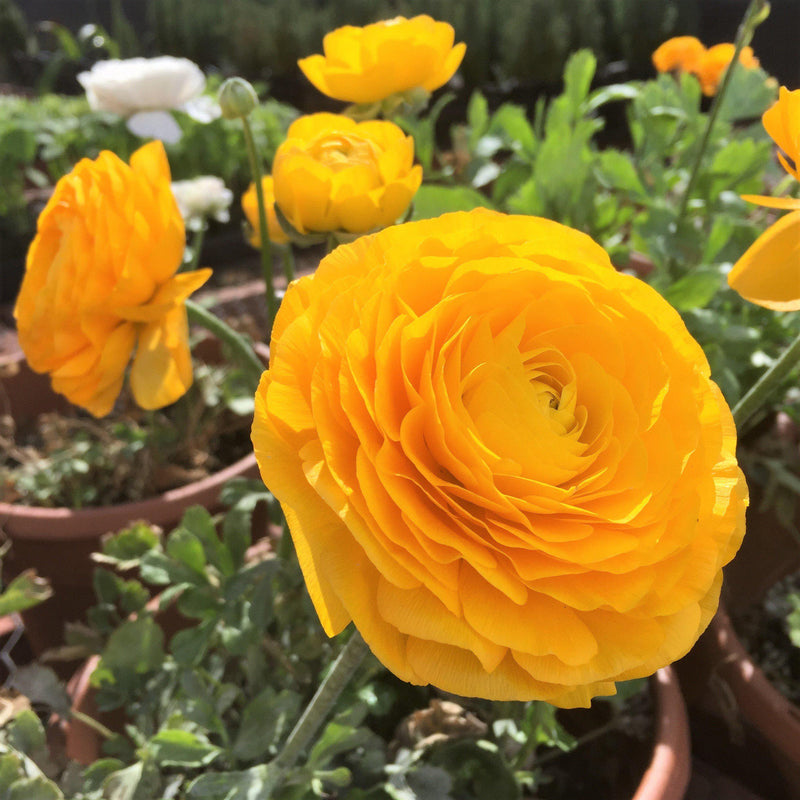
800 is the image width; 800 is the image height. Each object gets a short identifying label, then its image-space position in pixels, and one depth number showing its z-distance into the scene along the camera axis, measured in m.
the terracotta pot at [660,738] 0.51
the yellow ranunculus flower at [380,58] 0.50
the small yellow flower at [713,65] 1.06
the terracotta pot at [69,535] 0.76
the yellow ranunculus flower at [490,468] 0.25
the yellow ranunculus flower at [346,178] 0.41
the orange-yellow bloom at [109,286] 0.41
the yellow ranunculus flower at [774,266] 0.35
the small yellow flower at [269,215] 0.52
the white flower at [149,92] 0.77
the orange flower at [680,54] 1.21
